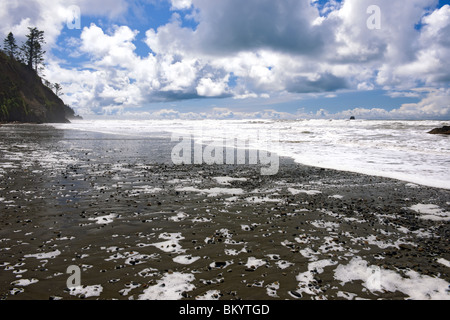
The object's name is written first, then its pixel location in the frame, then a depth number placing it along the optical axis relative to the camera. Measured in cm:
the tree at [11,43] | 9675
